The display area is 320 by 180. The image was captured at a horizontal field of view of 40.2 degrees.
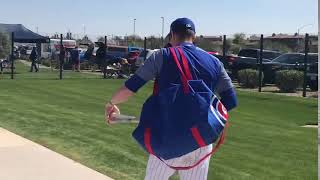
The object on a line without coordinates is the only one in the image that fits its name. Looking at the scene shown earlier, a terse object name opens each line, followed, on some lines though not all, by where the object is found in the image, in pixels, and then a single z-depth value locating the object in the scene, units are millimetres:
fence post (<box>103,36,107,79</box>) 20829
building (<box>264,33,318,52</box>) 36771
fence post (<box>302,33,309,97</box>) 14790
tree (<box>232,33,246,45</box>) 53634
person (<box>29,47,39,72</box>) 24921
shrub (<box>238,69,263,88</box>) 17433
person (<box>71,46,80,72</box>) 26752
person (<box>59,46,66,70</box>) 20400
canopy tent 24633
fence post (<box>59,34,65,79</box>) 20456
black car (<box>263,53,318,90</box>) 16950
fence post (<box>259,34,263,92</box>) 16517
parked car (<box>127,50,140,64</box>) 24768
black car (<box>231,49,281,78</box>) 20667
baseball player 2921
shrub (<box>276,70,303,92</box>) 16129
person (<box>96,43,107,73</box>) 21942
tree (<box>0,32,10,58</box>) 26428
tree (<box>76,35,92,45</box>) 56750
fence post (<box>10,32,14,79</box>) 18760
